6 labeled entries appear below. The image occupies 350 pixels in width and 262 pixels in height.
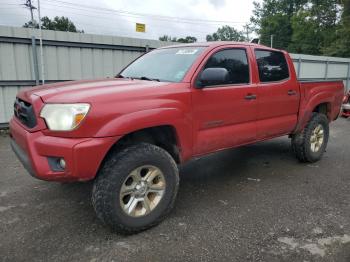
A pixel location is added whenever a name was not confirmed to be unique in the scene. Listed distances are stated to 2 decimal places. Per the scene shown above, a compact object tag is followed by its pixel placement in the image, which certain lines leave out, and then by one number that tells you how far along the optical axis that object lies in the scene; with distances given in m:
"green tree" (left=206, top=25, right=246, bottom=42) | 87.88
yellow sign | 10.89
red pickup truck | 2.63
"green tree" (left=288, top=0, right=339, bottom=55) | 36.46
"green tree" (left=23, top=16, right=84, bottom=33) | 53.66
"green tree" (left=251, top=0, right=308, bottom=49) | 48.28
